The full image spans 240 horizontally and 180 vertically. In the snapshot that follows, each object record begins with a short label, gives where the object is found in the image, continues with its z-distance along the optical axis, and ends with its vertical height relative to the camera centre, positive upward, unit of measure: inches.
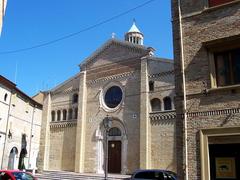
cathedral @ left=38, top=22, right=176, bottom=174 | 939.3 +134.4
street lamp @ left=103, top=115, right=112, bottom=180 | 626.2 +61.7
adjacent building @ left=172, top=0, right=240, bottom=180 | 382.0 +82.7
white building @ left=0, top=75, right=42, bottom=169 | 1131.3 +102.5
